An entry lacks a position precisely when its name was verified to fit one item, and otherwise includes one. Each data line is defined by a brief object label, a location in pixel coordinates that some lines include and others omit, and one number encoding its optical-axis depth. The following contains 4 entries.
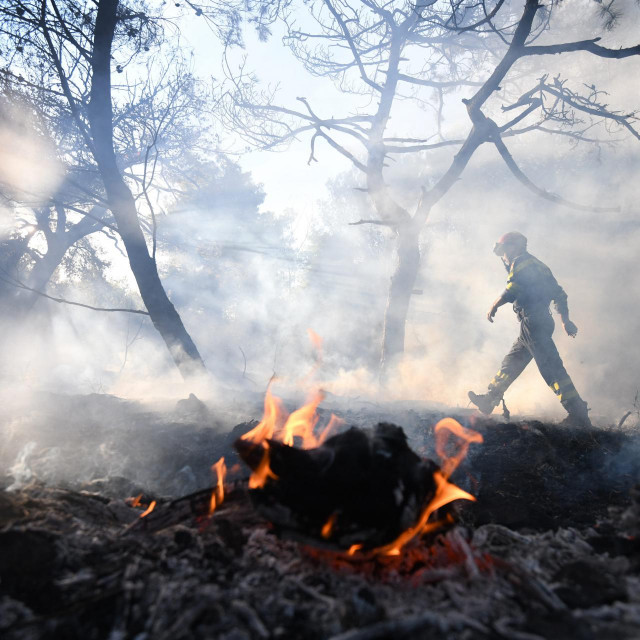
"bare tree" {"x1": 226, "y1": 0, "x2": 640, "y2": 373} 6.57
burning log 1.59
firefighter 4.94
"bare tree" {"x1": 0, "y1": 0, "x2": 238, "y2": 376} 4.75
